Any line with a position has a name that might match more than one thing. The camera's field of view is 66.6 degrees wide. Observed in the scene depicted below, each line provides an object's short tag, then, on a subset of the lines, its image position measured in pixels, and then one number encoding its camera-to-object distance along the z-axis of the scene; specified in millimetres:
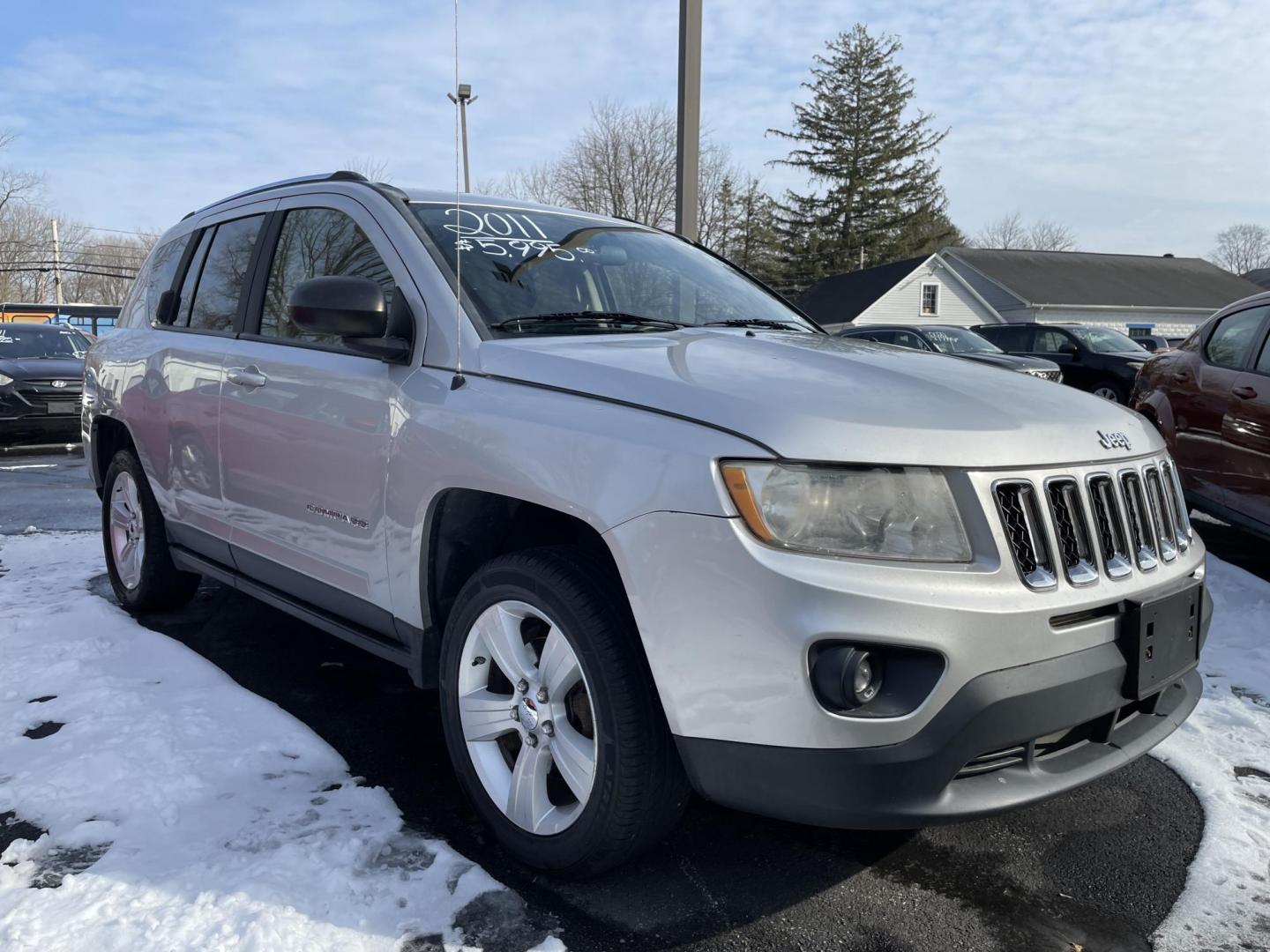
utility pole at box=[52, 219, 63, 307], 55731
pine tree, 49500
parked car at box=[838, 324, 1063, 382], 14328
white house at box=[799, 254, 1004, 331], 39875
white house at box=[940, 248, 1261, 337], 41594
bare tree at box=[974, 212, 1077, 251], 84812
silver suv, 1932
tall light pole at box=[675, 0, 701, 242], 7164
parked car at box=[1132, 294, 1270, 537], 5035
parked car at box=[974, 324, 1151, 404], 15133
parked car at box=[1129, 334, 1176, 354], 25628
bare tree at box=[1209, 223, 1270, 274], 95188
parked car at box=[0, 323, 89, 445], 11664
